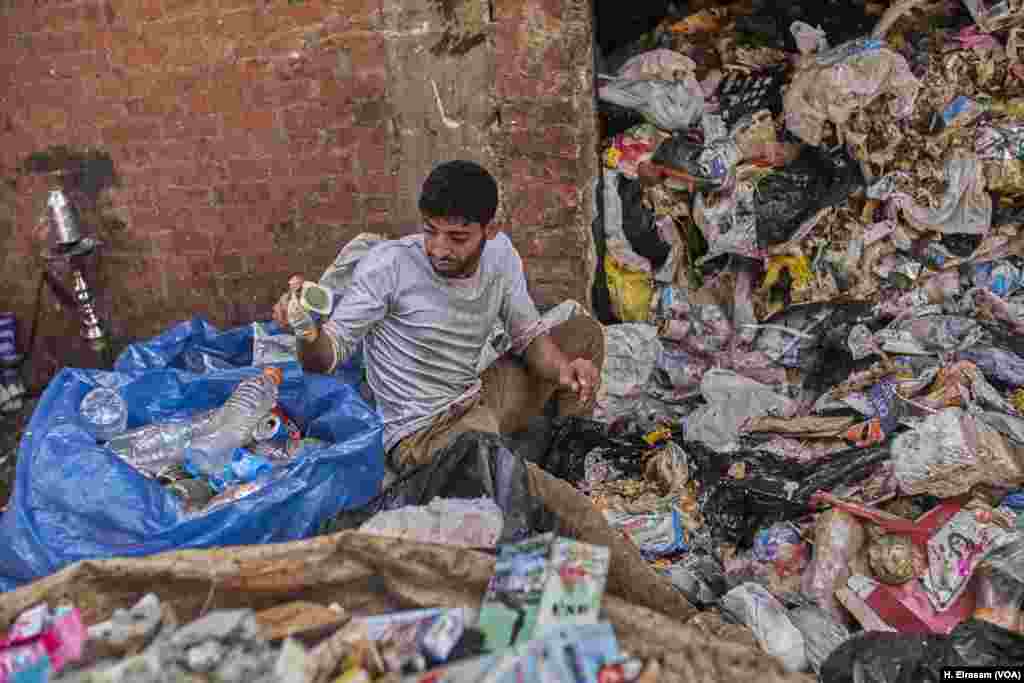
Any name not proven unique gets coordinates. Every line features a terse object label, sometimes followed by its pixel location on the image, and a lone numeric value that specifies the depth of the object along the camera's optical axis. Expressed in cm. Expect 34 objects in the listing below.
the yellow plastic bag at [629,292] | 409
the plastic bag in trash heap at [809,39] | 419
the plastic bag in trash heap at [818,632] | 258
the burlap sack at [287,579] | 185
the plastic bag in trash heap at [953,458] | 288
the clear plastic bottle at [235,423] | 284
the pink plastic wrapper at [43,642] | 161
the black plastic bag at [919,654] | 216
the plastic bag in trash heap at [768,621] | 247
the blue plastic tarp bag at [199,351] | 339
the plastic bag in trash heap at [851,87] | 390
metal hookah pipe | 405
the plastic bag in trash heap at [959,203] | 383
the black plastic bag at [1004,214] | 393
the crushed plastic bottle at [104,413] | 290
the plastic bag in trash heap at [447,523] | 219
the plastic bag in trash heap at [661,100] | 411
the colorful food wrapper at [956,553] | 266
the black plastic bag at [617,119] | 420
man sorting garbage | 266
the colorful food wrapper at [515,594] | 167
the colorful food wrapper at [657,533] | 312
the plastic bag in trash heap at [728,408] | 364
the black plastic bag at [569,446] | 365
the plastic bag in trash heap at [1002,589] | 247
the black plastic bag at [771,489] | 315
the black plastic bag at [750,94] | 421
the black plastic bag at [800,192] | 392
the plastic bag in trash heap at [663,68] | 417
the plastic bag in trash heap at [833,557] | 283
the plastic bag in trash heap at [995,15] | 392
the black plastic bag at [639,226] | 404
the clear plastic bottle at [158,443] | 289
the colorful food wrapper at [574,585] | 169
